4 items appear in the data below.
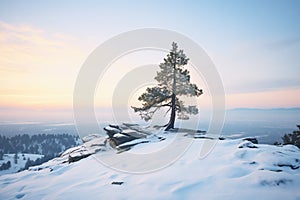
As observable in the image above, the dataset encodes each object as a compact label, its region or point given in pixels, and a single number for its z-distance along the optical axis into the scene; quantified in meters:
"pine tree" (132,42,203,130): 21.59
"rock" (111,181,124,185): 8.12
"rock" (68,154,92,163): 15.55
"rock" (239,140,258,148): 11.07
